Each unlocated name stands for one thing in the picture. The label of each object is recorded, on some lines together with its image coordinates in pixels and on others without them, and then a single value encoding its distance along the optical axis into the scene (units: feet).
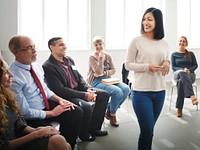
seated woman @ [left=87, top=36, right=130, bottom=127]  11.09
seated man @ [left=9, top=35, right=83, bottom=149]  6.67
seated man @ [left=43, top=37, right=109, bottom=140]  8.75
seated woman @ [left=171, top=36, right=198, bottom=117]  12.67
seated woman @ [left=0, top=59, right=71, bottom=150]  4.84
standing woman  6.60
